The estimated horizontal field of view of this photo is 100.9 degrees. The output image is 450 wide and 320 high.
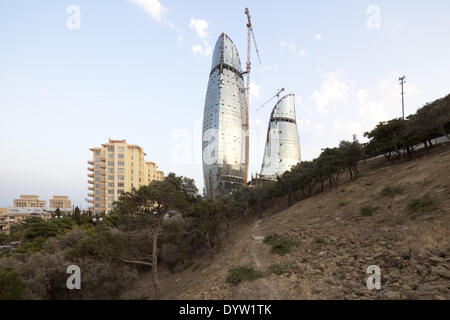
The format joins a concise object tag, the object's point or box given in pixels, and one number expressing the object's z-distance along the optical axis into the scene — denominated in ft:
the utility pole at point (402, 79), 147.13
